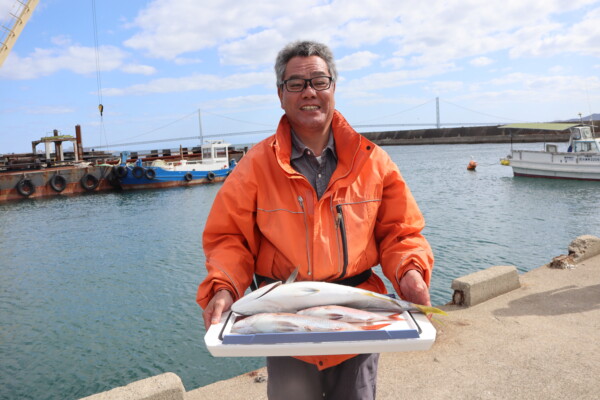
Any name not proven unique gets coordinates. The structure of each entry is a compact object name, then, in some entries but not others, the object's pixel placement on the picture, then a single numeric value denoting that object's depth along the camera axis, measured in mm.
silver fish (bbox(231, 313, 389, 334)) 1430
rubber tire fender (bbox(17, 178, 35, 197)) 25609
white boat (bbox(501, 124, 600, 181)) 21969
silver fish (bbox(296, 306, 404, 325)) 1498
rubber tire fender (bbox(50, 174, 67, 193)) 26416
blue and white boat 28125
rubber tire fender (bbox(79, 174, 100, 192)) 27641
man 1733
